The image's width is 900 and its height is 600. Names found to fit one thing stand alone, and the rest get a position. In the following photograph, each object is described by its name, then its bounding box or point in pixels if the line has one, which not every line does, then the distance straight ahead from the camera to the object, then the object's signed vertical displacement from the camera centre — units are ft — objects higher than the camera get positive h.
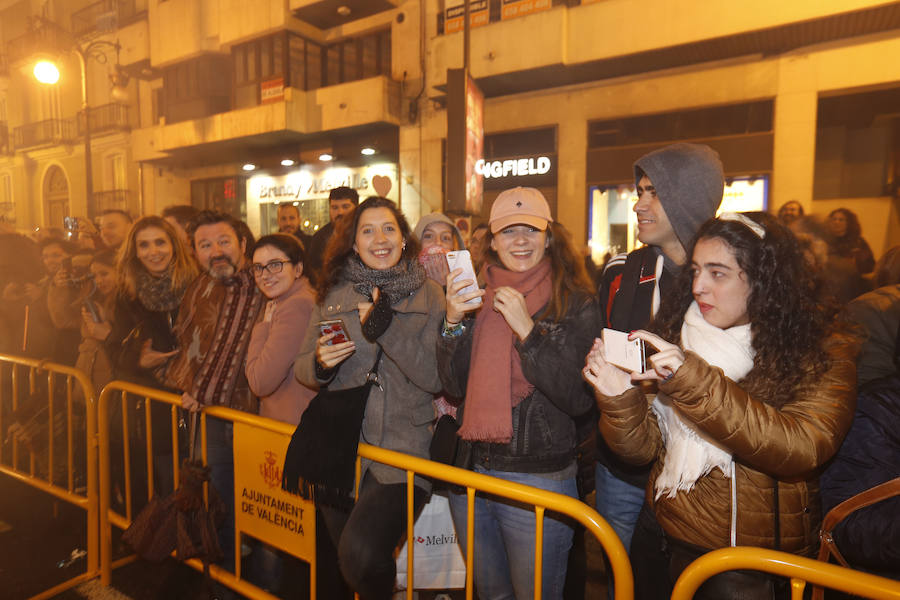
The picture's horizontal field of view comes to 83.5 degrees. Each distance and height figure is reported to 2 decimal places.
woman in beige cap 7.27 -1.72
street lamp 37.83 +14.04
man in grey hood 8.05 +0.36
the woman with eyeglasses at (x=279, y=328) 9.74 -1.36
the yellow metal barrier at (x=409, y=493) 5.64 -3.06
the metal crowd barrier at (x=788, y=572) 4.31 -2.84
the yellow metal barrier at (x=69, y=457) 11.43 -5.04
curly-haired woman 5.34 -1.58
